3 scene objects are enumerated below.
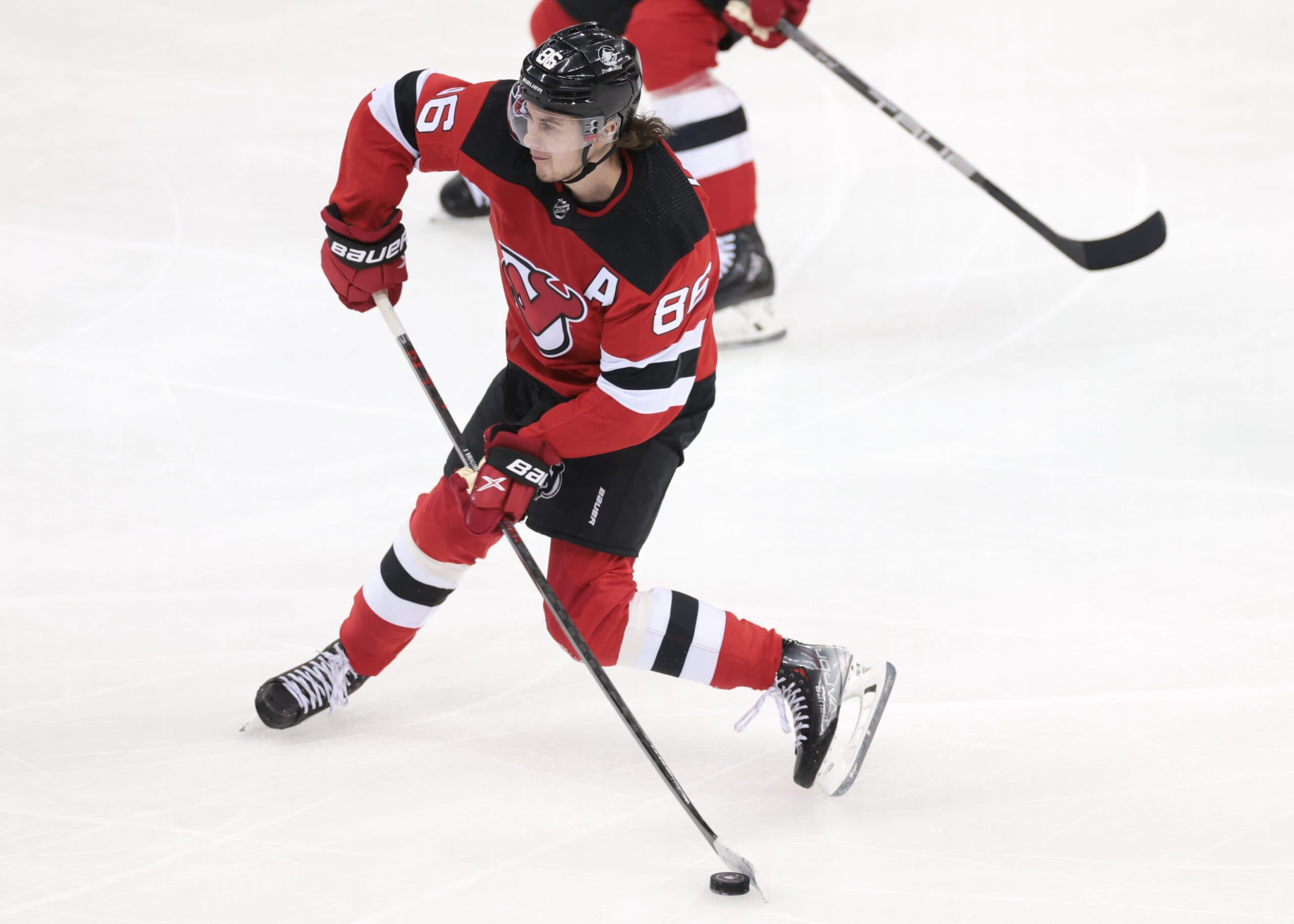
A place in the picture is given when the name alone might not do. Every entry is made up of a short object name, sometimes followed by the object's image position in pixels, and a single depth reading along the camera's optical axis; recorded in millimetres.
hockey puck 30935
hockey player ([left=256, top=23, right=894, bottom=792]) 31134
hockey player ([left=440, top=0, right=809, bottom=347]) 33897
